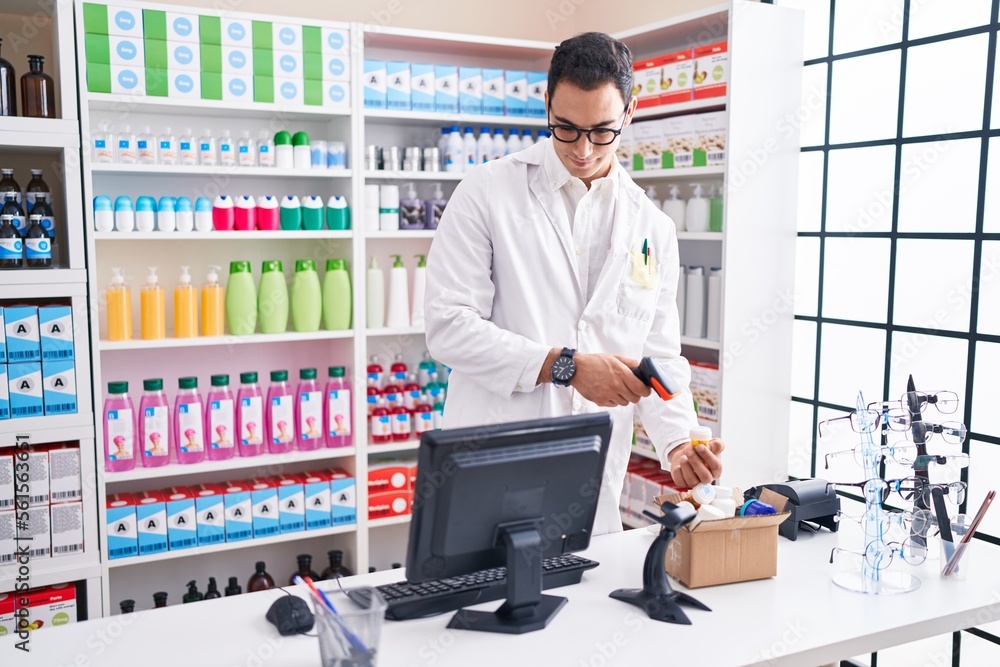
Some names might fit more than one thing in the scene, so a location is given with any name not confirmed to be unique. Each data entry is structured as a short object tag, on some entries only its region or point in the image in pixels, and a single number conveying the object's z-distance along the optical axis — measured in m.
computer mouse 1.55
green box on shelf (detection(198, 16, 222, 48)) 3.14
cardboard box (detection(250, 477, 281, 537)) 3.43
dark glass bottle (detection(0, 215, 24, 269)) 2.82
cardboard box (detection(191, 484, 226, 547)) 3.32
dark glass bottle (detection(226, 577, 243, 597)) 3.44
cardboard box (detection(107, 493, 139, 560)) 3.17
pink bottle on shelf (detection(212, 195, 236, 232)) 3.28
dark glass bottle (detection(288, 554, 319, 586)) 3.32
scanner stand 1.63
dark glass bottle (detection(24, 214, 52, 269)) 2.88
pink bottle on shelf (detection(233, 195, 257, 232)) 3.31
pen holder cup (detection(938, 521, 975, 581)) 1.82
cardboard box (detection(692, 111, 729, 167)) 3.14
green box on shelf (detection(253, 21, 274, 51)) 3.23
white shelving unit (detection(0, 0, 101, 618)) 2.85
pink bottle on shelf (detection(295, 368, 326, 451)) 3.46
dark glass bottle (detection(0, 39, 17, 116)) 2.84
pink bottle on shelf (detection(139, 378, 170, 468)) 3.21
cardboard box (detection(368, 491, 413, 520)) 3.66
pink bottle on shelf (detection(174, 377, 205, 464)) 3.27
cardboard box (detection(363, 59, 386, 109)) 3.51
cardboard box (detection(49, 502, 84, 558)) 2.97
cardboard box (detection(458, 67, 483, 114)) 3.71
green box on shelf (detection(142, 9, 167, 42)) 3.06
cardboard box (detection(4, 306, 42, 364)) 2.85
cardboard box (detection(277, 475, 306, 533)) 3.47
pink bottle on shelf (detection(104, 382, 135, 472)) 3.14
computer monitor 1.46
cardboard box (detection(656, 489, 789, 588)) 1.73
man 1.98
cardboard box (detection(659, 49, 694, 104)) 3.29
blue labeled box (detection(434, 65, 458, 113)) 3.66
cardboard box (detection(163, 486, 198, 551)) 3.27
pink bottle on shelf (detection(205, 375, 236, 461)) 3.32
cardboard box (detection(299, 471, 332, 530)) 3.52
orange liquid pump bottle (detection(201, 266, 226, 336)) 3.29
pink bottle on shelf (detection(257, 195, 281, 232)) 3.35
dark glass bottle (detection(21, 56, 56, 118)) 2.91
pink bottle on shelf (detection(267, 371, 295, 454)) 3.42
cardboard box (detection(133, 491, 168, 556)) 3.21
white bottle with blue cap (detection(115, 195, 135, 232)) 3.10
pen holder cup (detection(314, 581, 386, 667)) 1.31
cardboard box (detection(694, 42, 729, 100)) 3.11
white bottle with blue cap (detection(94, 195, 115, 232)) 3.05
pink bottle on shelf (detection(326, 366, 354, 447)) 3.50
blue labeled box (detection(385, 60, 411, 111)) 3.56
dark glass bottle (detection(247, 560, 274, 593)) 3.48
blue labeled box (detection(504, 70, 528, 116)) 3.81
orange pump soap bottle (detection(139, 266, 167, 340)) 3.21
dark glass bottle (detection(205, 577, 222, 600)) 3.29
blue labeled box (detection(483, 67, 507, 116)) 3.76
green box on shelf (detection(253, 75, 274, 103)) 3.27
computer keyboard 1.61
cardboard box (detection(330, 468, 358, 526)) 3.57
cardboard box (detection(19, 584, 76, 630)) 2.93
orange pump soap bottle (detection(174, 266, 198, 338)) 3.25
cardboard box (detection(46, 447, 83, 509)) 2.96
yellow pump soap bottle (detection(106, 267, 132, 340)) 3.15
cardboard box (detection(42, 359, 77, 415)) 2.93
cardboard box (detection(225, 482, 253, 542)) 3.37
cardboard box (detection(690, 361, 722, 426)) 3.24
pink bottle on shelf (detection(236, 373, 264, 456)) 3.37
